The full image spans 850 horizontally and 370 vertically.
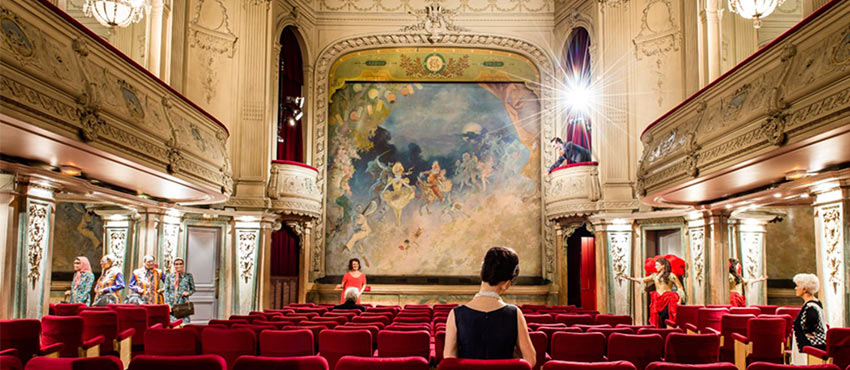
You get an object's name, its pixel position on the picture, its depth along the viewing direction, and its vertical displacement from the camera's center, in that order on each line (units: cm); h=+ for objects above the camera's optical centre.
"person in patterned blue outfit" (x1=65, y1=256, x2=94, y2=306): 813 -51
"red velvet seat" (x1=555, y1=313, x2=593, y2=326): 711 -82
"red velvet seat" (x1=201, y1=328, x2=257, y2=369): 500 -79
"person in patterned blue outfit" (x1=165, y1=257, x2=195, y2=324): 995 -66
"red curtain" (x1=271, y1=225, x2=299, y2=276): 1523 -18
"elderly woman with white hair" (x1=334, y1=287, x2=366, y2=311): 807 -68
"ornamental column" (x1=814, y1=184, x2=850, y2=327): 696 +3
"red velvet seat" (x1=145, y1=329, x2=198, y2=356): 500 -79
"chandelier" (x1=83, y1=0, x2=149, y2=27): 723 +271
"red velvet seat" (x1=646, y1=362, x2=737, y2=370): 310 -59
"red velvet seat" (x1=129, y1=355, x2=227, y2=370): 313 -60
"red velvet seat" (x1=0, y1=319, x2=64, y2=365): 478 -74
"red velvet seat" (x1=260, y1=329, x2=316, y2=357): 488 -77
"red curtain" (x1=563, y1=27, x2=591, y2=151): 1520 +434
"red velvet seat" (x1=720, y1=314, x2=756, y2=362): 667 -86
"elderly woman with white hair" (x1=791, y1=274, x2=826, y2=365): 540 -64
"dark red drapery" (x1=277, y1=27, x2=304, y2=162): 1545 +407
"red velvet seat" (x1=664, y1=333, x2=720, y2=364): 467 -76
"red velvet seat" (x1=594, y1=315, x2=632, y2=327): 707 -82
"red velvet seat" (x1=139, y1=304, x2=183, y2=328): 732 -83
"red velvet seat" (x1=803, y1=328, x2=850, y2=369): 489 -76
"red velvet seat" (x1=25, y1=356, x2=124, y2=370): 305 -60
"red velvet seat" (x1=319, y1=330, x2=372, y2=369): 479 -75
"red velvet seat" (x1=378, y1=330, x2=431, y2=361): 464 -72
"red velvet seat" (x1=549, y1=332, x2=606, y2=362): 471 -75
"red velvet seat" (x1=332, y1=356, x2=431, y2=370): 310 -59
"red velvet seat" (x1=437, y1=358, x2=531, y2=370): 272 -52
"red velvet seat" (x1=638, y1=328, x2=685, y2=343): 553 -76
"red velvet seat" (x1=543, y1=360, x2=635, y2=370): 301 -58
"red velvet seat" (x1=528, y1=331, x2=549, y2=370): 474 -73
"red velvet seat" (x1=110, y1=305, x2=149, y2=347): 687 -83
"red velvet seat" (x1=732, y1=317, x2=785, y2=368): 609 -89
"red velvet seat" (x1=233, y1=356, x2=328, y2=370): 322 -61
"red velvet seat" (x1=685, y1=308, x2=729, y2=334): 736 -82
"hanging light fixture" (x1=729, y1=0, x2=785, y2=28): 685 +266
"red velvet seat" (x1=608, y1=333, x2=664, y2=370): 468 -75
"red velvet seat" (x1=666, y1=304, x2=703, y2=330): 767 -83
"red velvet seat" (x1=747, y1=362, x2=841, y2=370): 309 -58
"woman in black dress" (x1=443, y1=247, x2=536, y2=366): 285 -36
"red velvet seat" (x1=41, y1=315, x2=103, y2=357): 538 -78
